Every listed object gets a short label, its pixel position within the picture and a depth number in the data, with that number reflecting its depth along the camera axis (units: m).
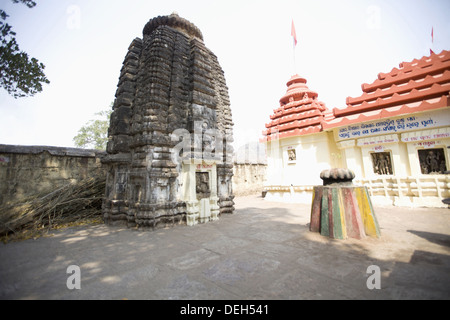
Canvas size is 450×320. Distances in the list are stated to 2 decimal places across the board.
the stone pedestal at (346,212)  3.69
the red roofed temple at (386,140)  6.76
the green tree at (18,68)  5.95
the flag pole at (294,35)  13.20
